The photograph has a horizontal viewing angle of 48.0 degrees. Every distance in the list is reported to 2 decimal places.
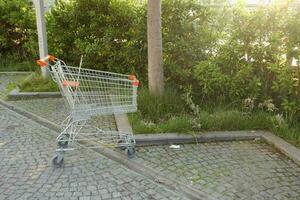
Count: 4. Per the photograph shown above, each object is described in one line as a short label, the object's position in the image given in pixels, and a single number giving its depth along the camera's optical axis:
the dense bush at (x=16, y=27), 8.58
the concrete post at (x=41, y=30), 6.79
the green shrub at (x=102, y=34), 6.48
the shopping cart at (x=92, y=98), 3.78
